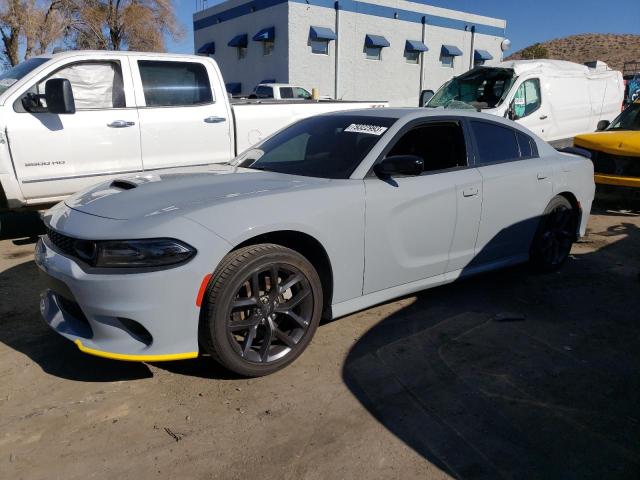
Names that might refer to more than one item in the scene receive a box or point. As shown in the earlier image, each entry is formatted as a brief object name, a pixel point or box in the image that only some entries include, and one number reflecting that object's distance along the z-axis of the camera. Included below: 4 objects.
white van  9.85
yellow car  7.58
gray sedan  2.89
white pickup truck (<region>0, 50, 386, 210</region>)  5.59
